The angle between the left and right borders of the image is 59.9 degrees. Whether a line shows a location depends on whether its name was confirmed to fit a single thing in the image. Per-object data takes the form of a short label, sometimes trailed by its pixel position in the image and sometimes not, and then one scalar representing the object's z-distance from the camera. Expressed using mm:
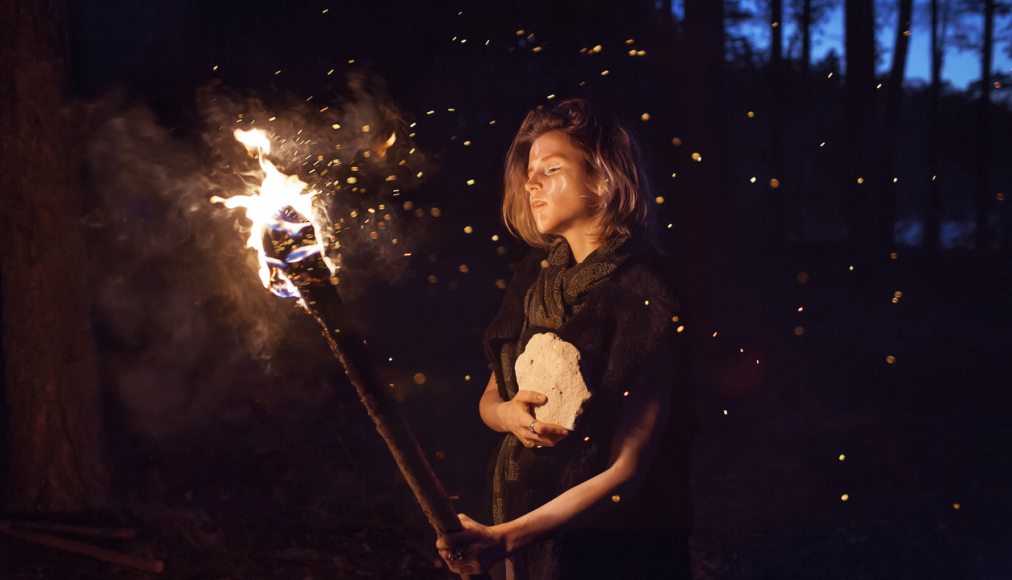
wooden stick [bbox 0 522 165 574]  5258
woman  2492
